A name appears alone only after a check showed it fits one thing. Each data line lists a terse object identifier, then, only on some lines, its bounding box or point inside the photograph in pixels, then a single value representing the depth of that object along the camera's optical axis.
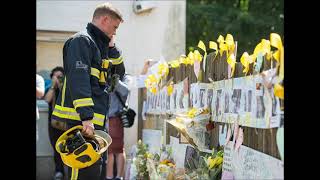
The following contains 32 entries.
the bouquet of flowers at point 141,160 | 13.66
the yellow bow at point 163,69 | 14.54
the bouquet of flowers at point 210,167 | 9.97
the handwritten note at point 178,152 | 12.07
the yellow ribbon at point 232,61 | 9.59
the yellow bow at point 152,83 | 15.77
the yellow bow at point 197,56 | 11.74
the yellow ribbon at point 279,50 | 7.32
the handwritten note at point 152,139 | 15.02
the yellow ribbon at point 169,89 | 13.81
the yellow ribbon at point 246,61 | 8.83
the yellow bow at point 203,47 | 11.17
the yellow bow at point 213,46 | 10.50
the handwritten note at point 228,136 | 9.74
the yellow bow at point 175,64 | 13.56
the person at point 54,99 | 17.94
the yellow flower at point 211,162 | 10.07
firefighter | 9.98
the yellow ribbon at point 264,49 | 8.07
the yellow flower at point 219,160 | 10.02
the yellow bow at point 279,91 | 7.33
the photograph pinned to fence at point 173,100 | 13.47
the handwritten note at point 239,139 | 9.23
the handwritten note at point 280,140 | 7.38
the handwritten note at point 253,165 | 7.73
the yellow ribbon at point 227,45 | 9.88
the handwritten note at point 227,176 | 9.32
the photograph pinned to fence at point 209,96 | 10.78
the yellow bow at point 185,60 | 12.50
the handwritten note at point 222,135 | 9.96
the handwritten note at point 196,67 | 11.67
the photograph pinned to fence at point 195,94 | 11.53
